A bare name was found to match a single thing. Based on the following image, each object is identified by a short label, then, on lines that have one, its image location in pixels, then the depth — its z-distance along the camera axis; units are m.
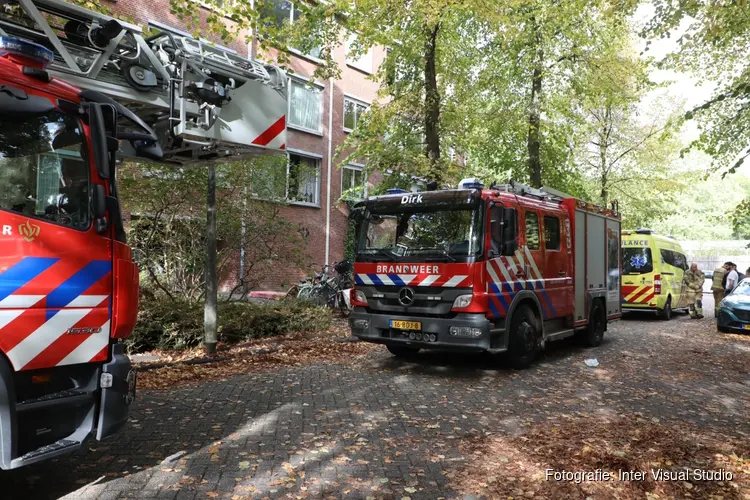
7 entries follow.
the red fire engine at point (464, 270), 7.13
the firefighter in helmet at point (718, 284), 16.20
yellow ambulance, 15.64
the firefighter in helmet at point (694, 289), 16.80
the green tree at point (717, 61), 8.02
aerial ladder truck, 3.16
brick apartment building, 19.75
